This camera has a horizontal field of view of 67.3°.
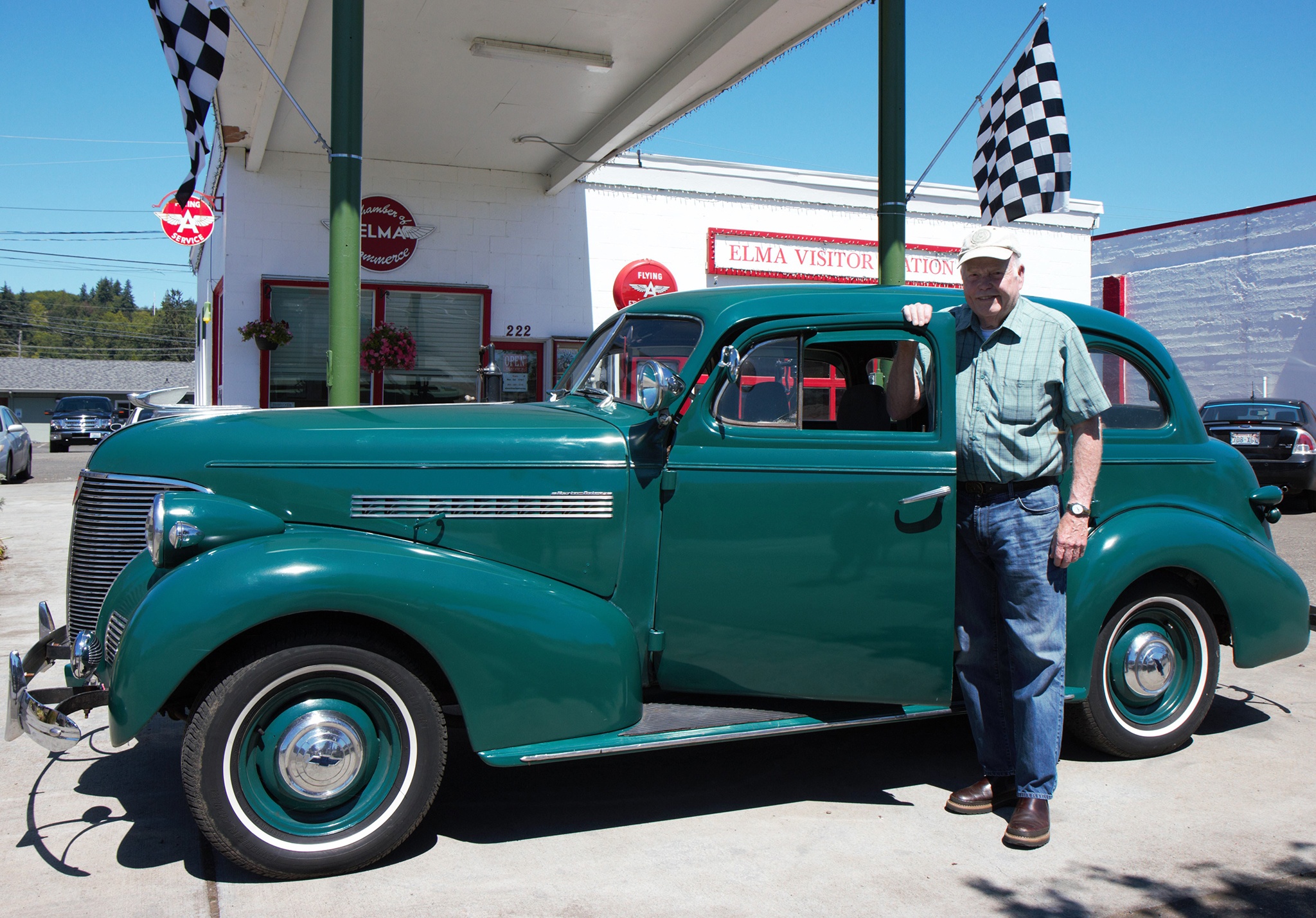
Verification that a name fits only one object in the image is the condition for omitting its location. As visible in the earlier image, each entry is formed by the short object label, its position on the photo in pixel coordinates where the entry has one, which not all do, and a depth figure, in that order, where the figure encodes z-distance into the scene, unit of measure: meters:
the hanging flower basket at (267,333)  11.35
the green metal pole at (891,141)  7.70
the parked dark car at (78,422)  30.83
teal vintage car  2.96
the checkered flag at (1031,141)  6.97
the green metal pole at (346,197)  6.85
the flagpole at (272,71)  6.17
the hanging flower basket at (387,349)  11.84
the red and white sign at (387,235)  12.13
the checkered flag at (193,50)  6.13
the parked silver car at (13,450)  16.64
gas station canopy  8.48
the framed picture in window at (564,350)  12.79
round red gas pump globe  13.22
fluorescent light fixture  9.09
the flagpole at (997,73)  7.00
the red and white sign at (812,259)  13.82
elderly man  3.34
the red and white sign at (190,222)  10.91
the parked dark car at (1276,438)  12.20
